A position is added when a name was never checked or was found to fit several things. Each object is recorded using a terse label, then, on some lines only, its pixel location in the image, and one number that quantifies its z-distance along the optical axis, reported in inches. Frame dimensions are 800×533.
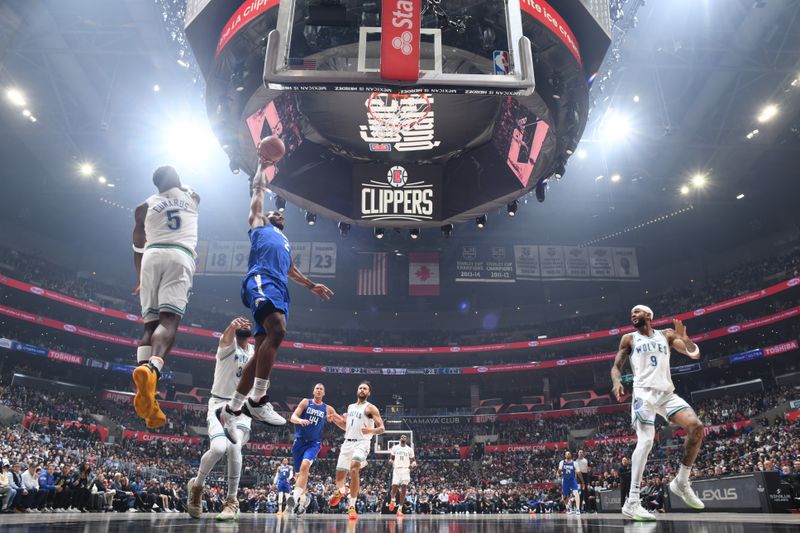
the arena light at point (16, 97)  836.1
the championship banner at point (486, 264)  1149.7
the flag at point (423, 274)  1254.9
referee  593.0
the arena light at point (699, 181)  1088.0
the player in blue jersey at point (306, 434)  330.0
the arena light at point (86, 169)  1059.9
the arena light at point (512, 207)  438.3
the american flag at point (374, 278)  1241.4
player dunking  165.0
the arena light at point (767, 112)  864.9
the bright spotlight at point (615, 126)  895.7
